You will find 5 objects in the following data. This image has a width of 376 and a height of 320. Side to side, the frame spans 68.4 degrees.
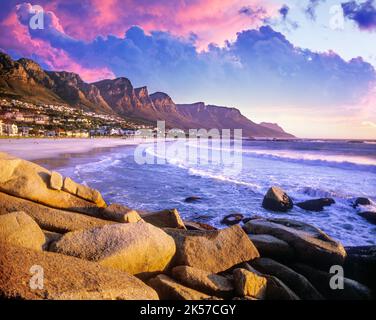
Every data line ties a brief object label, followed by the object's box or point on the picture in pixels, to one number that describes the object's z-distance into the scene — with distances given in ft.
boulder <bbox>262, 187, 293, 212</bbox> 35.78
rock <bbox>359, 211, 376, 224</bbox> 32.63
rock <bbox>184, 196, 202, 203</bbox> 39.29
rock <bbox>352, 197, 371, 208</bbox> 39.45
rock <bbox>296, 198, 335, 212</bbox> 37.35
